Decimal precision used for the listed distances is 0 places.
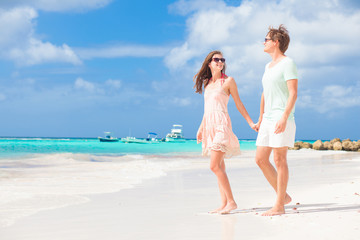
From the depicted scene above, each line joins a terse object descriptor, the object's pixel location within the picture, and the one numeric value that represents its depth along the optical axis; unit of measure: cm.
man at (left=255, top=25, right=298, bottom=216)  458
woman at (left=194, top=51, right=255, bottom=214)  498
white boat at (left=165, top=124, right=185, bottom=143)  10206
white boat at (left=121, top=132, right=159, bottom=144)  8562
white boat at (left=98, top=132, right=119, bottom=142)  9519
